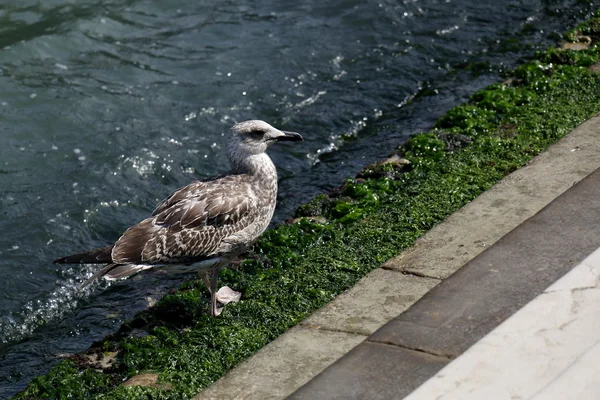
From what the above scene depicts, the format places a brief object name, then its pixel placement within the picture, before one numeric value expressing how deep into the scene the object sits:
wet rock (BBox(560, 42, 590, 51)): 10.73
